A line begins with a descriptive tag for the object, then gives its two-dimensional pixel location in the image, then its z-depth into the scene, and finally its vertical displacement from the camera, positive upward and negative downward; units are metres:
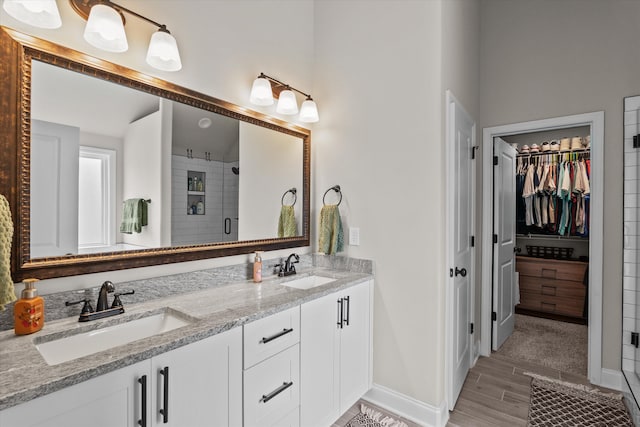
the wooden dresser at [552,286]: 3.93 -0.89
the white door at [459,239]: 2.13 -0.18
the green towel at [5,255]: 1.01 -0.15
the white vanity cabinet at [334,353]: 1.73 -0.84
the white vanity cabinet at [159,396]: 0.87 -0.58
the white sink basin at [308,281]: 2.18 -0.47
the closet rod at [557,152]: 3.98 +0.80
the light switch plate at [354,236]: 2.38 -0.17
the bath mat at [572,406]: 2.10 -1.32
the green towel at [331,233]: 2.36 -0.15
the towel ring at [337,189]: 2.46 +0.18
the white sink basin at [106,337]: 1.13 -0.49
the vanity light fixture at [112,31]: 1.29 +0.75
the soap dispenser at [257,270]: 2.02 -0.36
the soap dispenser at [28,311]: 1.11 -0.35
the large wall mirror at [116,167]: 1.21 +0.21
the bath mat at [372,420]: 2.04 -1.33
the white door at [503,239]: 3.11 -0.25
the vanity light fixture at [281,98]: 2.03 +0.76
